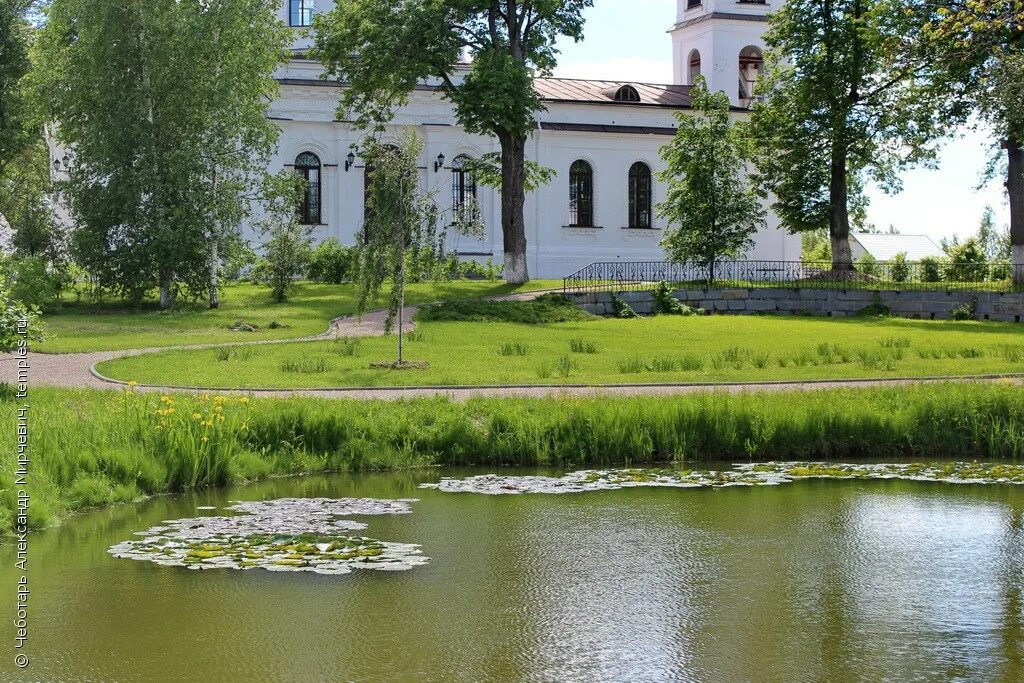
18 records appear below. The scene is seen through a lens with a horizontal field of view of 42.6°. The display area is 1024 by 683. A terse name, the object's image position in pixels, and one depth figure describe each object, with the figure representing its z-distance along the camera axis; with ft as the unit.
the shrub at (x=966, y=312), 129.29
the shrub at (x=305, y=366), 74.02
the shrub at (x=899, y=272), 152.76
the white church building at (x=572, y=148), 170.60
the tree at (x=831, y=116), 143.64
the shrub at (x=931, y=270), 151.23
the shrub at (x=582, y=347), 87.51
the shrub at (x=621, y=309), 122.11
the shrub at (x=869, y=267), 161.58
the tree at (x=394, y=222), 77.77
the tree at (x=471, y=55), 130.11
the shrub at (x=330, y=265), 146.72
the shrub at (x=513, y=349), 84.69
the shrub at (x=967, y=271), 144.97
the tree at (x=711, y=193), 143.13
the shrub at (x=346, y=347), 83.23
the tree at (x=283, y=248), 128.06
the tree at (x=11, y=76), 148.05
